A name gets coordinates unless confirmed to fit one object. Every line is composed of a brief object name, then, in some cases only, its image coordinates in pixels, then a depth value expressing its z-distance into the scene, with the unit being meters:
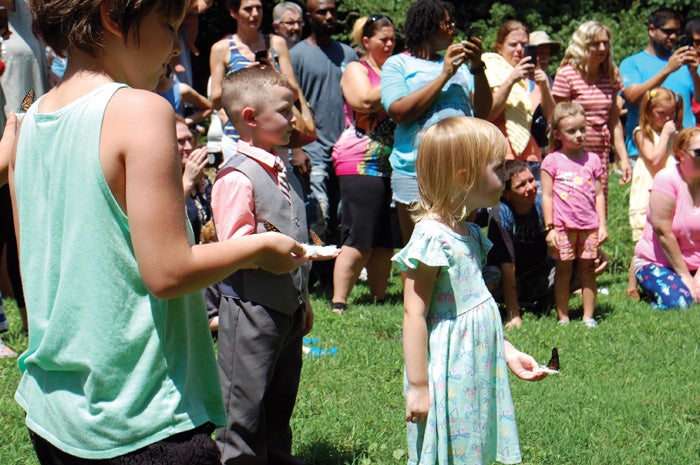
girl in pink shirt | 6.84
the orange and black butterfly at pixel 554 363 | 3.18
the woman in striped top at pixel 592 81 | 8.05
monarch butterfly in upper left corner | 2.48
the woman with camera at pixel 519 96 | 6.97
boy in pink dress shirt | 3.59
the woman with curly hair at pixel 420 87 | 6.16
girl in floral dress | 3.12
